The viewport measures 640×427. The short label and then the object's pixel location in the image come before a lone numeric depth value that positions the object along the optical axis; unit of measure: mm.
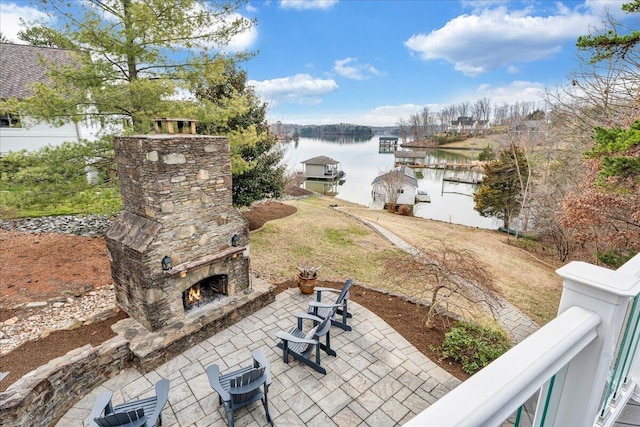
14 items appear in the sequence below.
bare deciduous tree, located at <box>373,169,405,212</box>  24598
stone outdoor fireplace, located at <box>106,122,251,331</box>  5355
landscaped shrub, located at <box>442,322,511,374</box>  5273
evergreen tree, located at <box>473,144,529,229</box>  18797
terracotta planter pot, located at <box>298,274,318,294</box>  7520
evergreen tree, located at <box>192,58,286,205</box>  8977
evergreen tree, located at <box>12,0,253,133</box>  6902
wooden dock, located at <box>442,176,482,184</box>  38238
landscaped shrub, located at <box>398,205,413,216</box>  24428
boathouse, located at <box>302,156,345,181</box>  37500
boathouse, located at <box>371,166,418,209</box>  24922
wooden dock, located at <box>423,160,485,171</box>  42212
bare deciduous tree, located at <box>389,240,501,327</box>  5672
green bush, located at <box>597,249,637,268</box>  7839
